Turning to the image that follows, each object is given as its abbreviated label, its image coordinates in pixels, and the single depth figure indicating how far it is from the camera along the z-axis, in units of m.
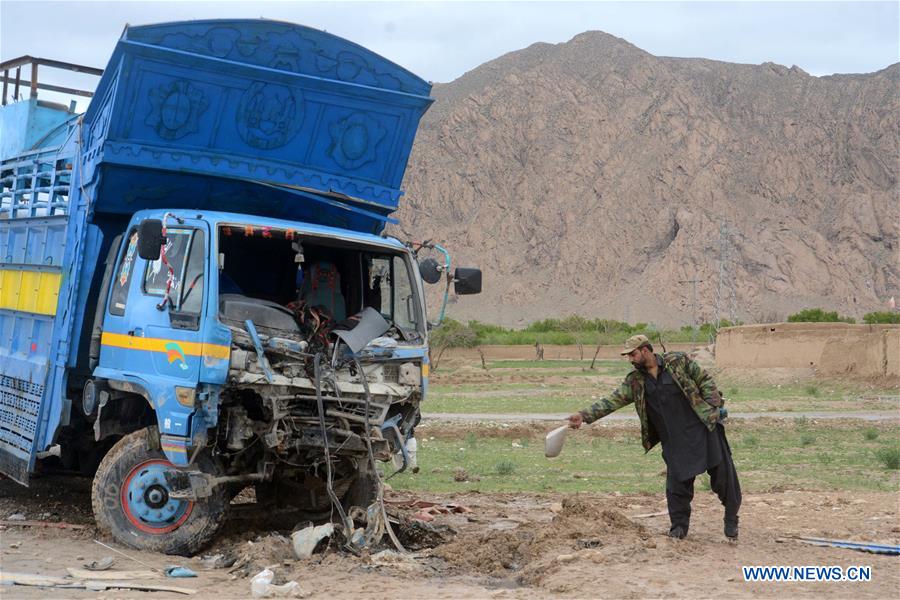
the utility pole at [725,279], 94.94
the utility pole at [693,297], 95.50
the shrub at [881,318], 74.84
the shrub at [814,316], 76.24
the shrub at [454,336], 71.62
